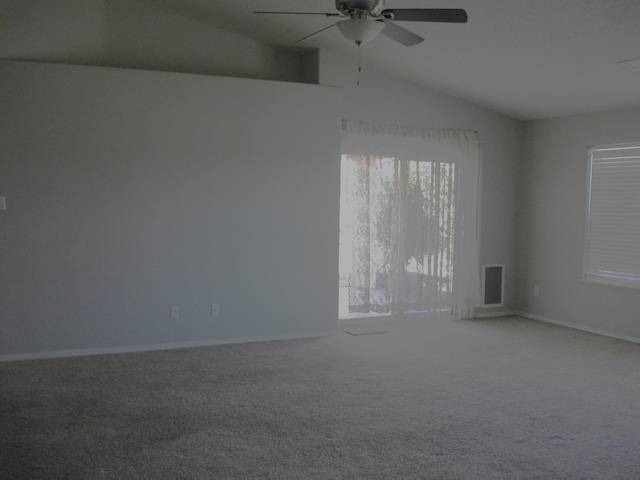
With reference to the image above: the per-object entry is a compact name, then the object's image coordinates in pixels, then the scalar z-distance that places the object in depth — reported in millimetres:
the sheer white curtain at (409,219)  6730
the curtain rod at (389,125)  6668
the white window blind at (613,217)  6363
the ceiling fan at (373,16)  3434
